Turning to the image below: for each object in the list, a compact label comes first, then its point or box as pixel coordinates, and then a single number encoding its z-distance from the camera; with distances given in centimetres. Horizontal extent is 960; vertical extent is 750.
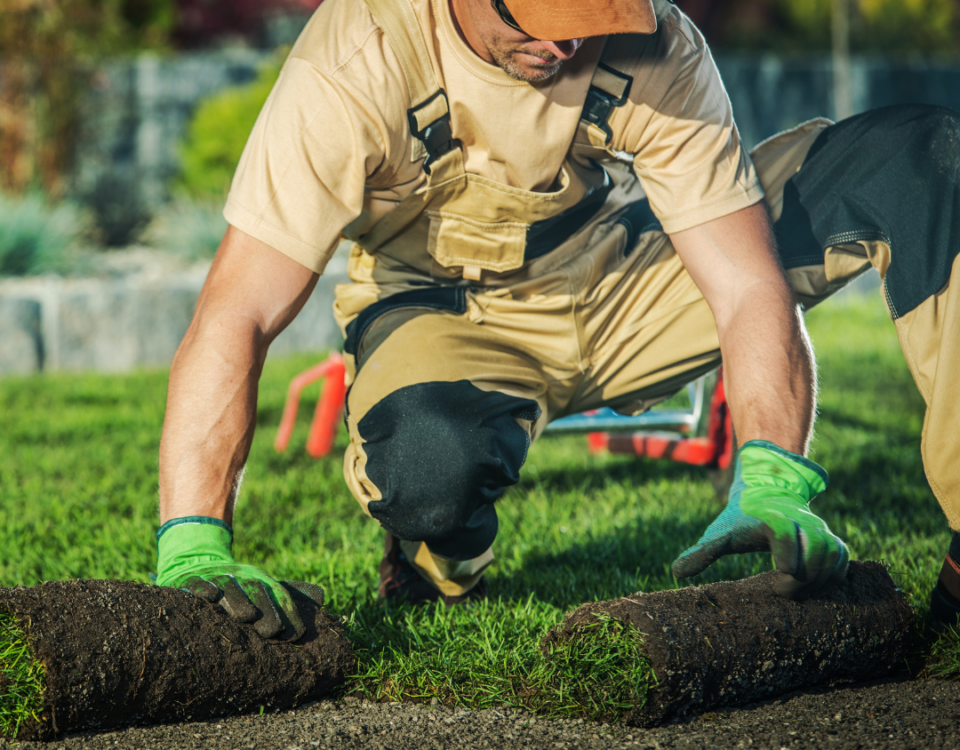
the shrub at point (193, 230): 1505
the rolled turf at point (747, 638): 392
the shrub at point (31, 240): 1338
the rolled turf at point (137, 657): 365
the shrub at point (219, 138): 1697
